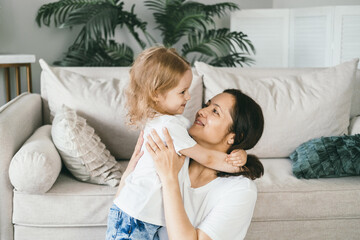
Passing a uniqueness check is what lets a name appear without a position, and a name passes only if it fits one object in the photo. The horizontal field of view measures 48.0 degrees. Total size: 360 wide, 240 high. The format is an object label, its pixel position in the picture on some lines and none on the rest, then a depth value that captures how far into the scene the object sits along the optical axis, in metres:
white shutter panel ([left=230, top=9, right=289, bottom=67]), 3.63
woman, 1.16
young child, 1.20
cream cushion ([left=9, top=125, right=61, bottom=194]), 1.57
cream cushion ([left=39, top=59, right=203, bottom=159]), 2.05
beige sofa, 1.66
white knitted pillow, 1.72
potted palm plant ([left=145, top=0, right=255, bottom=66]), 3.34
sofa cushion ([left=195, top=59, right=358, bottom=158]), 2.13
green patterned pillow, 1.85
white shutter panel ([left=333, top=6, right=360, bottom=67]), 3.23
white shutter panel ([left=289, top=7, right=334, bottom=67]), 3.40
